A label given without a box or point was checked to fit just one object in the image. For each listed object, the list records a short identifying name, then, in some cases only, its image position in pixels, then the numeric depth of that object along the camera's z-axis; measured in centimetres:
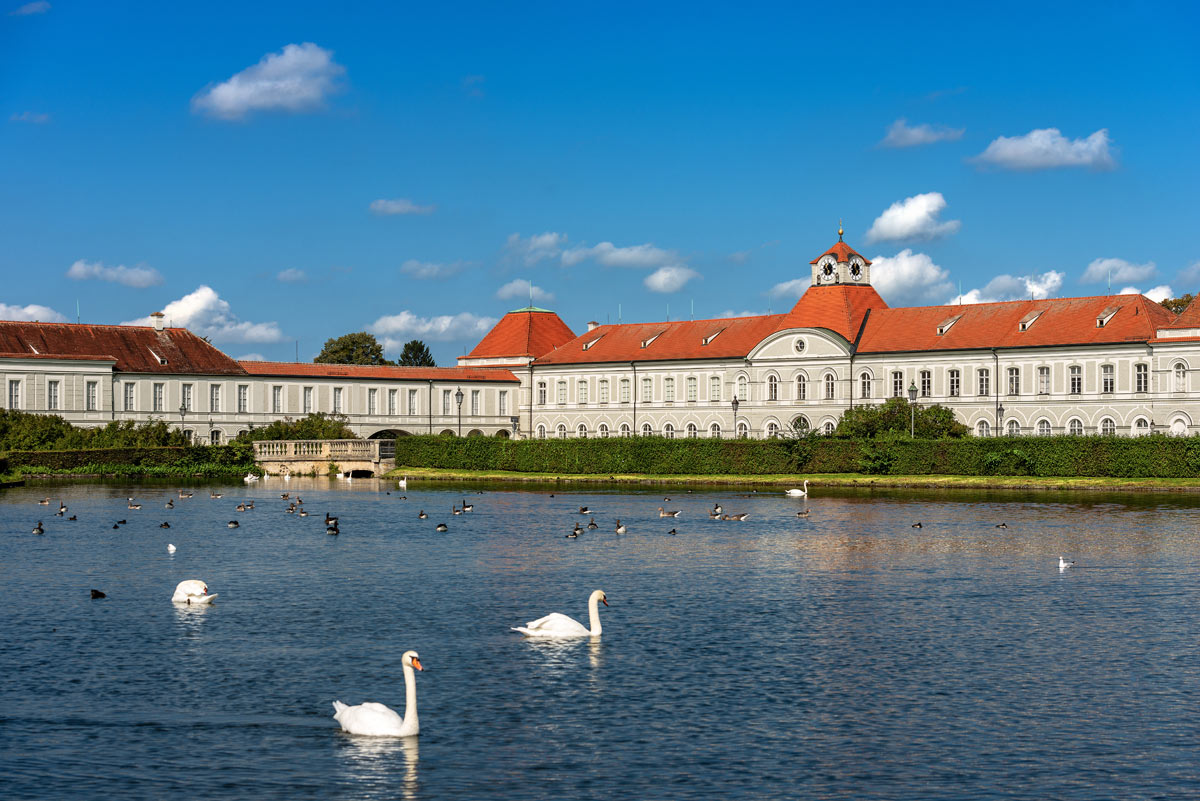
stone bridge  9769
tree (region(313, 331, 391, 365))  14600
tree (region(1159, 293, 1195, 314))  11622
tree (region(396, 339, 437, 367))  15938
